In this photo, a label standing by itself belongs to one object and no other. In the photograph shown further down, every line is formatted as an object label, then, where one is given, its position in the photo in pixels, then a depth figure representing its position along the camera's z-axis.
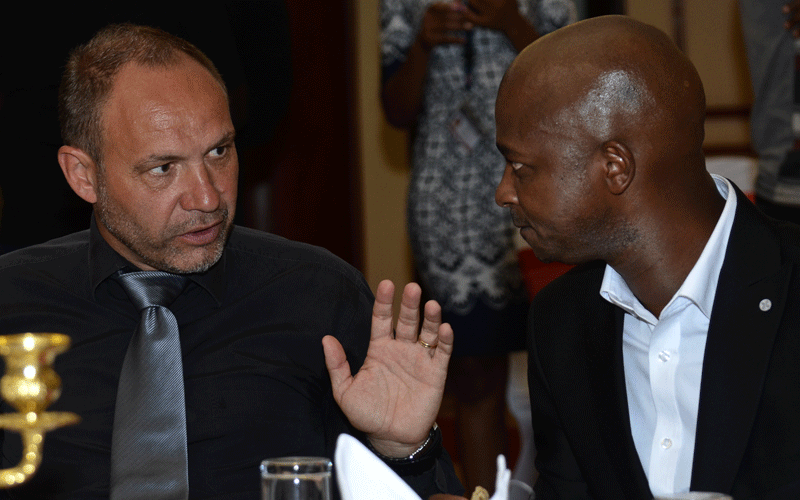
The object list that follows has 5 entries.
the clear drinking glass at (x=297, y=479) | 1.58
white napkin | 1.57
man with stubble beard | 2.03
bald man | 1.88
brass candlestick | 1.50
